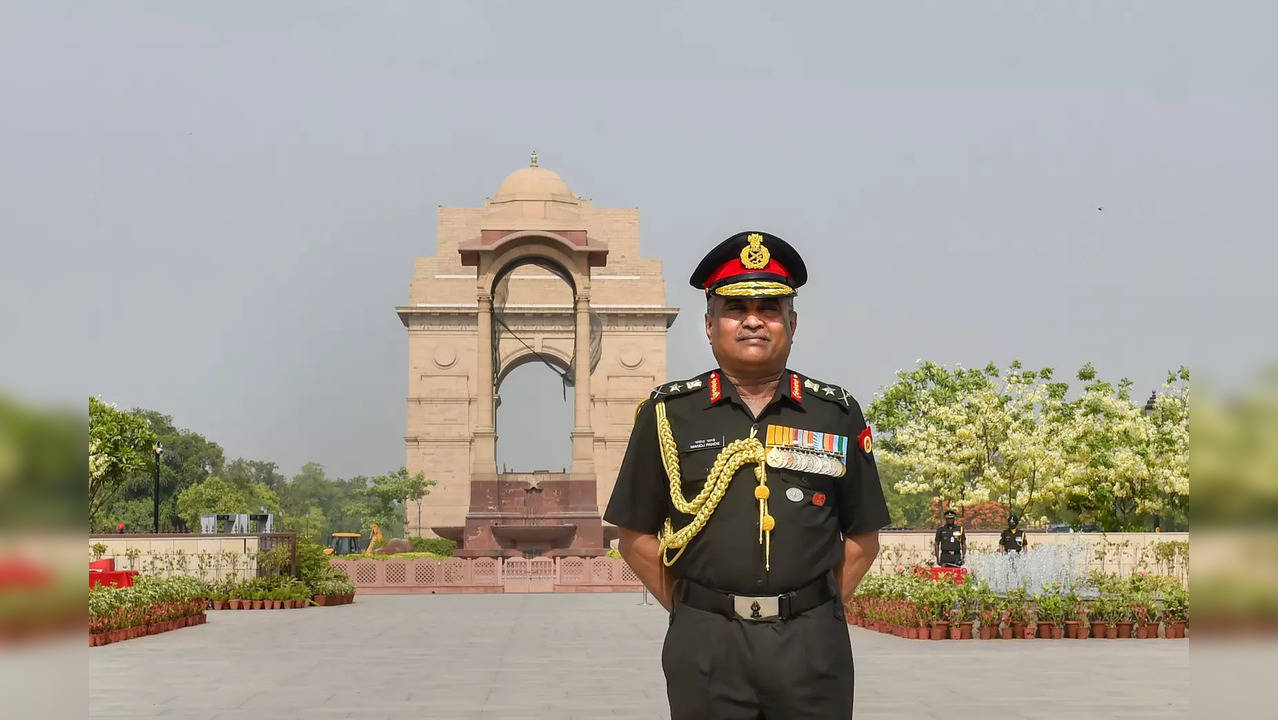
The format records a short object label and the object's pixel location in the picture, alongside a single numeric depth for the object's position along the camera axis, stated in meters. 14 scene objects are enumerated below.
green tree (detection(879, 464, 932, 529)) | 93.31
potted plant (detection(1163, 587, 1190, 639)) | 20.84
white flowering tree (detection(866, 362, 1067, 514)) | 46.44
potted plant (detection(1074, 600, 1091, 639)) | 20.59
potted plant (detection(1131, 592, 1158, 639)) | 20.64
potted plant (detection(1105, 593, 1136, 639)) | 20.62
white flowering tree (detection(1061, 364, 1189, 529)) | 43.56
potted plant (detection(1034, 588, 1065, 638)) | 20.52
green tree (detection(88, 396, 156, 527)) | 52.62
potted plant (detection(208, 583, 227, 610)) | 30.84
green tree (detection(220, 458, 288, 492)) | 128.00
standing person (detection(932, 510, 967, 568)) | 29.44
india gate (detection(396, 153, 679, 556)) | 78.44
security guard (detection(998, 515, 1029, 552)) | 32.25
